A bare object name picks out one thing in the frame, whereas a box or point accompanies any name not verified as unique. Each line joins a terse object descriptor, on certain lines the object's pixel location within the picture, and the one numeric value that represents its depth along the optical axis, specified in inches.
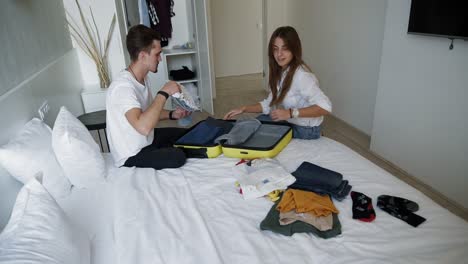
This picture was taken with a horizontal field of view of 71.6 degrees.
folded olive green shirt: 47.0
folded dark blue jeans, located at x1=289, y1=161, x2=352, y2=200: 55.5
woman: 79.2
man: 69.2
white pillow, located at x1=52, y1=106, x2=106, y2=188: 63.7
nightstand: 95.4
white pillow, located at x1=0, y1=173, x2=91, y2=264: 36.2
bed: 43.8
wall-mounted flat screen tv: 79.4
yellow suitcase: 69.9
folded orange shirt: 50.0
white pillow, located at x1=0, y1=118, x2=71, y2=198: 52.9
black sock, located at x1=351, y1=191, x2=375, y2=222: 49.8
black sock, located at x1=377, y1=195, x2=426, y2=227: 48.3
